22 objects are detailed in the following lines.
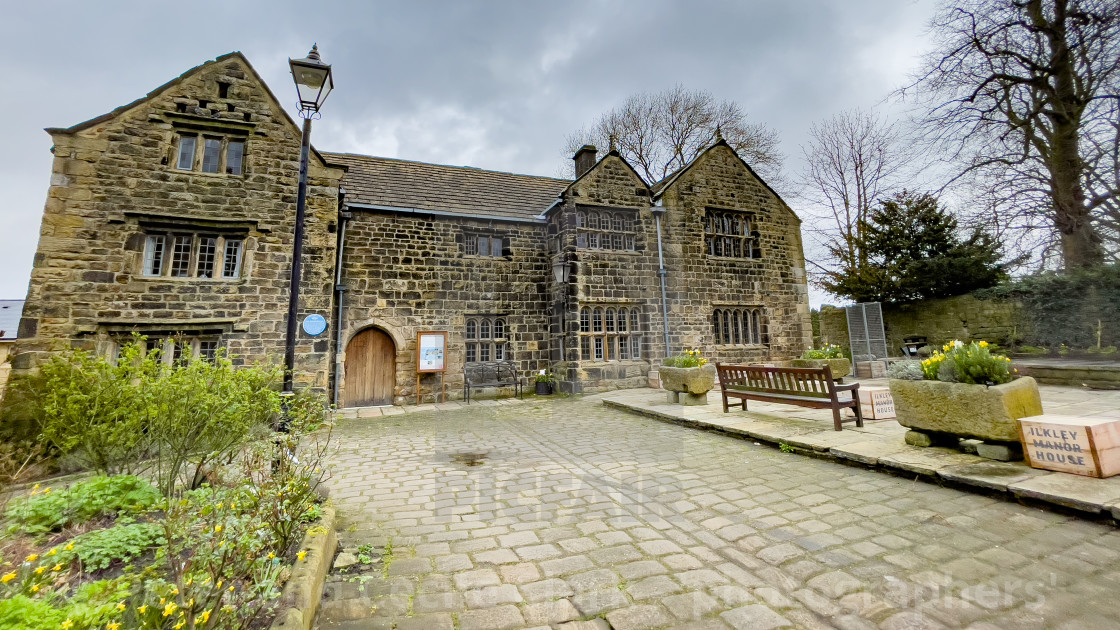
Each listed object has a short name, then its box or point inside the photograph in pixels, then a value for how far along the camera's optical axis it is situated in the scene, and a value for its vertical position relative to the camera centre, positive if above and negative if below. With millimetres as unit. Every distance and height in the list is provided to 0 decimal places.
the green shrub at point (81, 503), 3075 -1100
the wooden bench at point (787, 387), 6352 -559
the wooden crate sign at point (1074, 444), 3799 -882
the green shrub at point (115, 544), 2555 -1160
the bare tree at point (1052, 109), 10836 +6686
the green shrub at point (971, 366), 4625 -168
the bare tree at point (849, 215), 18188 +6478
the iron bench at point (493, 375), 12844 -530
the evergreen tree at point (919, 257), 14992 +3500
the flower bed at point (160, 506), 1879 -992
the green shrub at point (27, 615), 1458 -877
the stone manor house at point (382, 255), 9359 +2977
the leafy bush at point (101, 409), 4062 -450
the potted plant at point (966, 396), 4414 -504
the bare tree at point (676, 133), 23734 +12768
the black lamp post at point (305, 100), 5676 +3734
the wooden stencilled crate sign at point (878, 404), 7145 -877
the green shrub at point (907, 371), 5281 -240
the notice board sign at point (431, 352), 12141 +211
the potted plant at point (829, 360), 13391 -216
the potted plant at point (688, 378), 9375 -523
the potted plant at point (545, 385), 13297 -854
